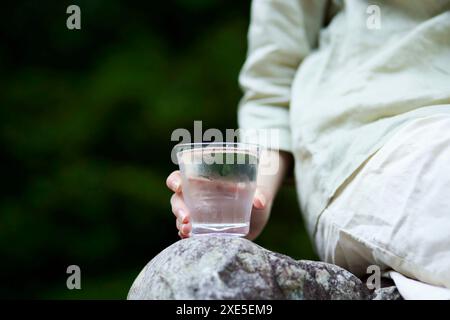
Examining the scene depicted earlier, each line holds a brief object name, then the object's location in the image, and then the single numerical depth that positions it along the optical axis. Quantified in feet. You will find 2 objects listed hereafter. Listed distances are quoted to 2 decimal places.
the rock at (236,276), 3.02
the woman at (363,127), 3.29
